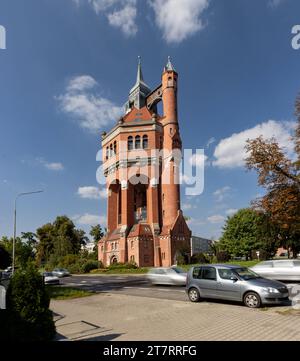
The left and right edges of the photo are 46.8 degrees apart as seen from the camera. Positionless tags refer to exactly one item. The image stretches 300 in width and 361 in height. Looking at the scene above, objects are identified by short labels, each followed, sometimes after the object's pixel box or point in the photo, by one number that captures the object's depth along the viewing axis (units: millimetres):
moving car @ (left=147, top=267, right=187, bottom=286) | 21725
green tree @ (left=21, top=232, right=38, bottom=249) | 105281
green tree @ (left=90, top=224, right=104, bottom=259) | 91050
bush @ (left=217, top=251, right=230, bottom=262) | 50406
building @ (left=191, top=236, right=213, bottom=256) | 136500
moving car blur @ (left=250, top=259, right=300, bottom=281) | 19562
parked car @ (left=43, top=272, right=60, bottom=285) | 29594
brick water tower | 55719
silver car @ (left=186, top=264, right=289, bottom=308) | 11570
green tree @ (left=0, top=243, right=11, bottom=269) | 72756
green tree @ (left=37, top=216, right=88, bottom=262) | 71812
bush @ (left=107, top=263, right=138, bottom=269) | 51062
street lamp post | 30312
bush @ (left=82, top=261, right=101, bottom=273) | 55812
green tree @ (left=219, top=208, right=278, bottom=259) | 58344
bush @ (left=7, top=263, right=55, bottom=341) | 7254
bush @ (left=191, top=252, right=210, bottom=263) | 52875
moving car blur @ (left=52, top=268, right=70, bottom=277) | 44419
